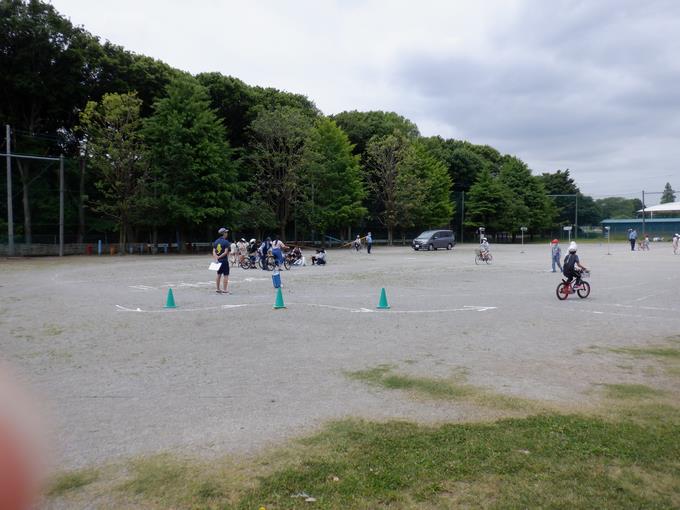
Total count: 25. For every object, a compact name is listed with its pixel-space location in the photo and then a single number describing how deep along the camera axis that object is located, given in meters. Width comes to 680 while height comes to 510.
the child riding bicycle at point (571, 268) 15.93
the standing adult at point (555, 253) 25.55
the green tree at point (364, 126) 68.25
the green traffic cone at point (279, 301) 14.09
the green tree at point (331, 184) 56.06
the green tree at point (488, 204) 77.56
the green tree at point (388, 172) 65.31
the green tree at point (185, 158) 41.72
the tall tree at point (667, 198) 180.18
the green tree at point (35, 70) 37.84
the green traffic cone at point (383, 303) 14.03
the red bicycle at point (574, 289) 15.92
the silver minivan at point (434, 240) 51.91
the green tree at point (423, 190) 65.50
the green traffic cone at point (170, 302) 14.36
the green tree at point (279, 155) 50.59
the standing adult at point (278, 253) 26.41
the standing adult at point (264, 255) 27.69
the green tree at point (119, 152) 38.88
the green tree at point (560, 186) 102.25
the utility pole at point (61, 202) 38.69
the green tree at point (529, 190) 84.69
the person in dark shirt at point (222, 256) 17.28
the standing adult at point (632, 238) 50.19
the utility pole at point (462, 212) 81.68
